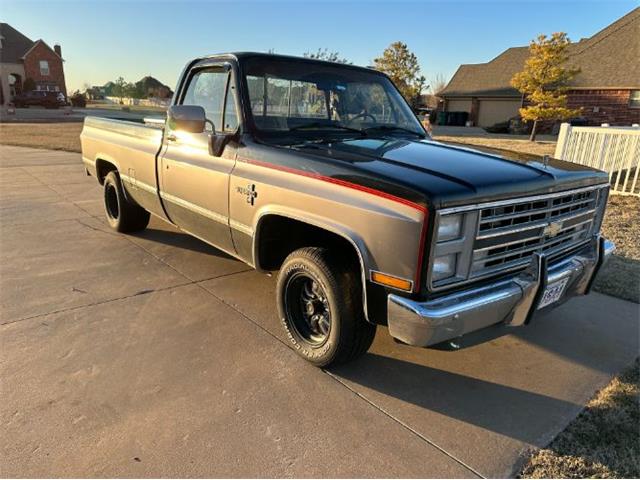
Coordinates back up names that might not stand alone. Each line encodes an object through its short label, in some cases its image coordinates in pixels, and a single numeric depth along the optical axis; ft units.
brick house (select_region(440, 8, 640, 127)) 82.58
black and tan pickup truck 7.86
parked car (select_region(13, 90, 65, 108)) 140.15
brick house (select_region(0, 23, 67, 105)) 157.69
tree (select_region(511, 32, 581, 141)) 69.05
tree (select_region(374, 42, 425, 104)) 97.66
